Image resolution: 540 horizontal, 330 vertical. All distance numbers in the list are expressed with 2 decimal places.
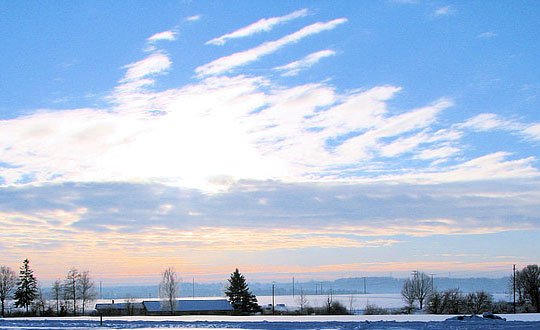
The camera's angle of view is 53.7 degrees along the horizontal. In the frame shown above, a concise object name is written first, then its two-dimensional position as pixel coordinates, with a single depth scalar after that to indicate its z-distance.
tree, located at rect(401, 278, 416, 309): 104.59
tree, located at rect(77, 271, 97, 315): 89.56
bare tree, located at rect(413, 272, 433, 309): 104.44
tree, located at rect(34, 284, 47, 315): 80.78
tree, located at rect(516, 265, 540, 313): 87.92
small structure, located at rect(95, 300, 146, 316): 70.92
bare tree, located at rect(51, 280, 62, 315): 91.26
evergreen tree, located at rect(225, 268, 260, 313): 80.88
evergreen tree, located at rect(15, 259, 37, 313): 81.36
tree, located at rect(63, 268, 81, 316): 88.12
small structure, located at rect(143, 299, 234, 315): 79.44
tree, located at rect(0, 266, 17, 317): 83.75
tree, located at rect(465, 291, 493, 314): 84.62
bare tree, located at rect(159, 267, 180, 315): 87.88
